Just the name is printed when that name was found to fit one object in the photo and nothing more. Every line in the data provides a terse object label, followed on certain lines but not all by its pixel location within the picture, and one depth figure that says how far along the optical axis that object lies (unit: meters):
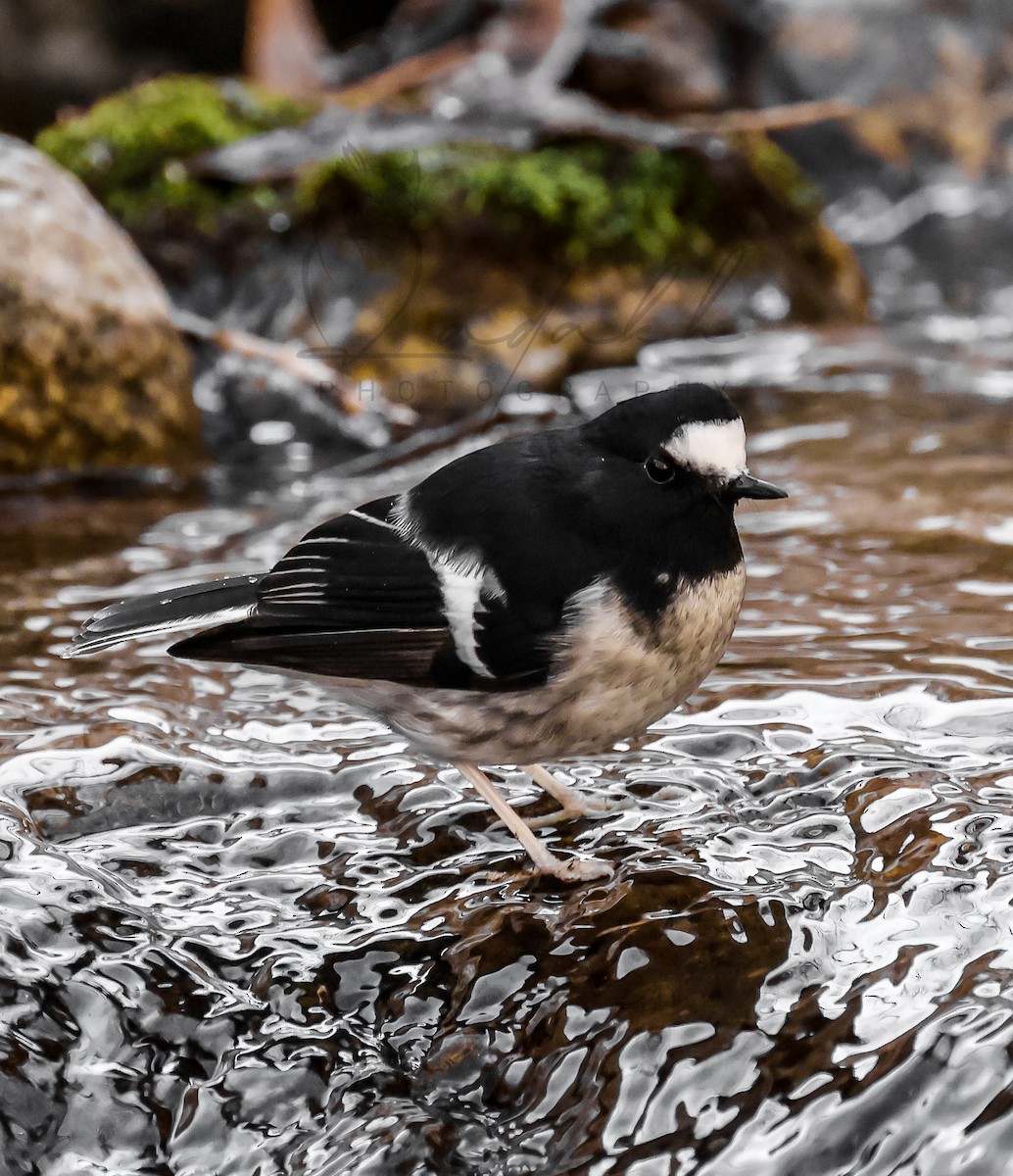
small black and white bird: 5.43
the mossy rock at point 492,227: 14.14
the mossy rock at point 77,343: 11.42
